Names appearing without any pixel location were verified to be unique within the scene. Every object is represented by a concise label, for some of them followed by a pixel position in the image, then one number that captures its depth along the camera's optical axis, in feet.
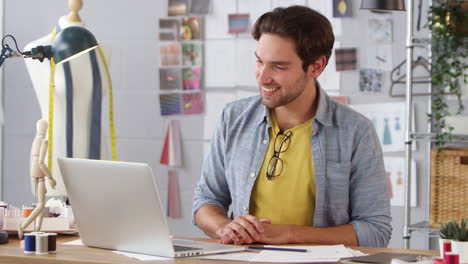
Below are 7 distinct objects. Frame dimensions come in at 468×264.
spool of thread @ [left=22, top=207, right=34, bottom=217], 7.82
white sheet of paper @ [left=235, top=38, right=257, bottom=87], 14.15
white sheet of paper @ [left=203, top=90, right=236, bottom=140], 14.30
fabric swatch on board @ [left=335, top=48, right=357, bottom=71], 13.47
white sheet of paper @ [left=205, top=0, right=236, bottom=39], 14.25
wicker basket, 12.12
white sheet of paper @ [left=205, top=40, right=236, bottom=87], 14.26
